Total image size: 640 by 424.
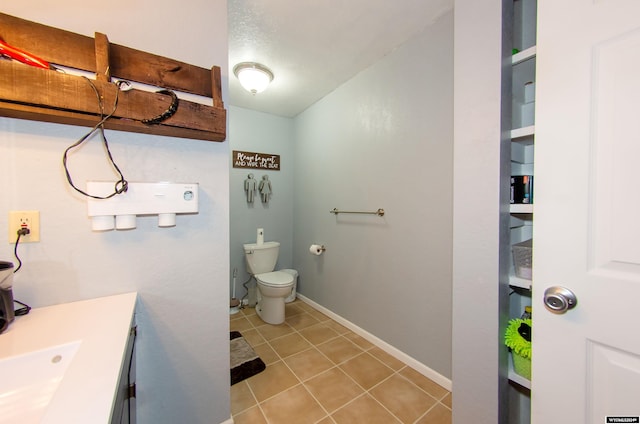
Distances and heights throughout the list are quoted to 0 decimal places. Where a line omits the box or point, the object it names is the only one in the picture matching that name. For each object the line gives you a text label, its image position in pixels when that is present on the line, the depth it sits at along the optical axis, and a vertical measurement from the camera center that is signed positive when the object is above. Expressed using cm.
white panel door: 68 -2
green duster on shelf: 95 -57
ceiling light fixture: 205 +119
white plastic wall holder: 96 +2
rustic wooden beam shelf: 79 +46
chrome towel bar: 204 -5
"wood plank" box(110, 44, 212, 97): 102 +64
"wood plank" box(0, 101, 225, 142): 81 +34
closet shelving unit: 107 +30
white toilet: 242 -76
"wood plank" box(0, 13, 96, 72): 85 +64
